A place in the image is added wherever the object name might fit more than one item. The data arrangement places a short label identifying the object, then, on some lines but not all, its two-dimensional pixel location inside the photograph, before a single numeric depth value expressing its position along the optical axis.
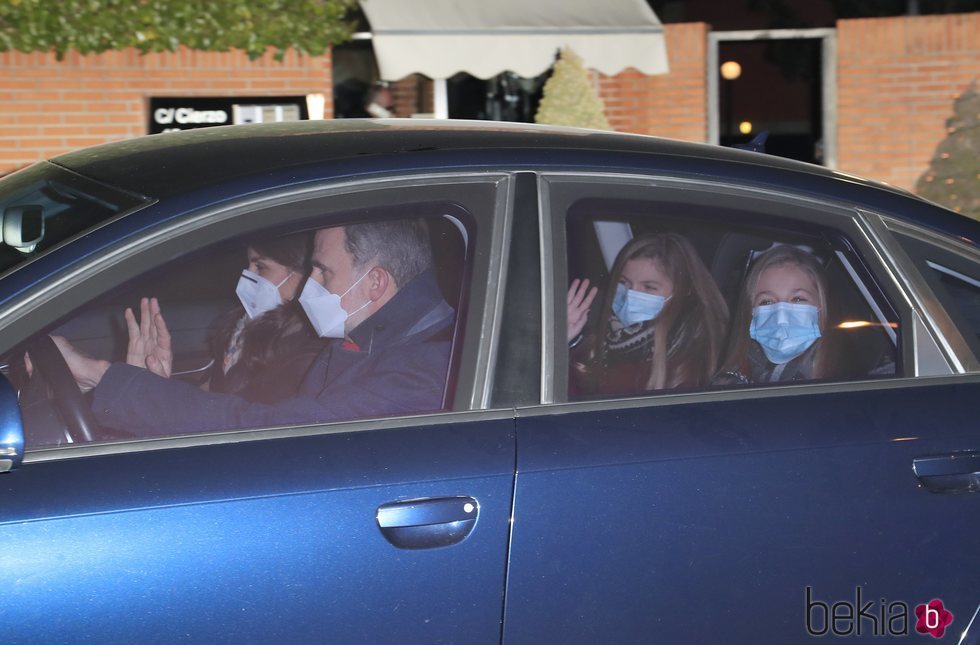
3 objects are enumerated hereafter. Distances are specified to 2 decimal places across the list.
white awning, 8.59
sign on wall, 8.28
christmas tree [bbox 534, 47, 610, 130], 8.66
